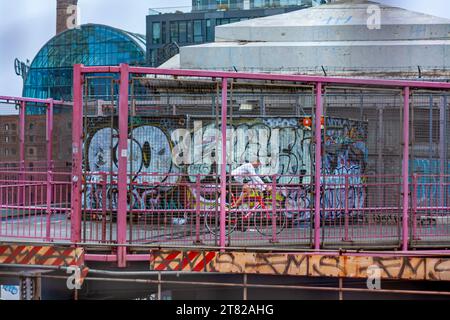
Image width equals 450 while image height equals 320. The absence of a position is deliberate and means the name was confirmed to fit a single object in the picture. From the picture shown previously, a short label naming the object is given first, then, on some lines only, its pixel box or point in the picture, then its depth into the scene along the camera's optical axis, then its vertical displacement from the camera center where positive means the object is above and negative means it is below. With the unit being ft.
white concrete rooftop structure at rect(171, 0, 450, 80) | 64.59 +11.56
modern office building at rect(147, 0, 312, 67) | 186.91 +41.54
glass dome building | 191.72 +31.25
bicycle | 35.29 -3.02
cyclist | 36.01 -1.12
